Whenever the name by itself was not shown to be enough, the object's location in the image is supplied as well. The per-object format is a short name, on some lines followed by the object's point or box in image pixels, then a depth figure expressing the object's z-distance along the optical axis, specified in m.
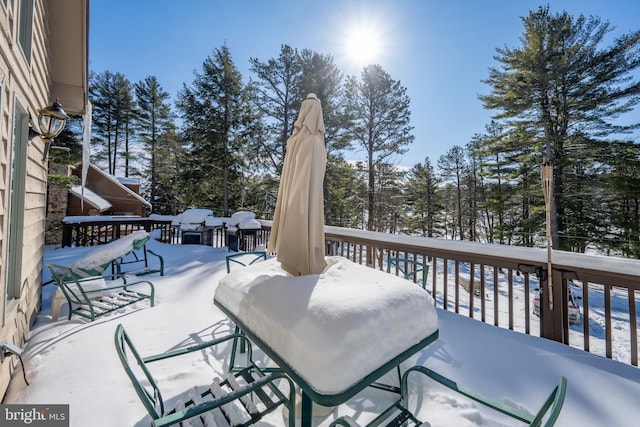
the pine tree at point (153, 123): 19.70
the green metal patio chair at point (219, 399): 1.19
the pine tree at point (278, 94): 13.52
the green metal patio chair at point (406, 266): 3.41
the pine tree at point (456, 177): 21.11
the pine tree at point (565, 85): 10.74
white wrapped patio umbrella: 2.20
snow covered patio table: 1.19
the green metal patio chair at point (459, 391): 1.00
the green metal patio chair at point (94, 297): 3.08
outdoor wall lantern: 3.02
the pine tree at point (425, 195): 22.03
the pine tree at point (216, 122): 14.55
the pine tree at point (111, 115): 18.42
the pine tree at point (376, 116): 13.94
